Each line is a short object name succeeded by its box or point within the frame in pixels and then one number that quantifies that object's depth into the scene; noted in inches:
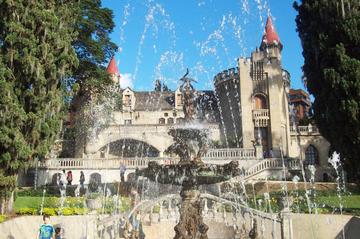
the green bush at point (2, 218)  596.4
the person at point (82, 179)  1355.3
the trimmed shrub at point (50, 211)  679.1
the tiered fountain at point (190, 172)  490.6
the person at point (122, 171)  1313.6
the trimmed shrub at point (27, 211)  690.2
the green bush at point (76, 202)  853.8
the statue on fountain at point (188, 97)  530.0
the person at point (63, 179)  1317.2
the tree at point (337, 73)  826.2
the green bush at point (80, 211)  703.7
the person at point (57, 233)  464.1
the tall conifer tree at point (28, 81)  678.5
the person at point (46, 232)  443.3
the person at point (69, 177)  1417.3
